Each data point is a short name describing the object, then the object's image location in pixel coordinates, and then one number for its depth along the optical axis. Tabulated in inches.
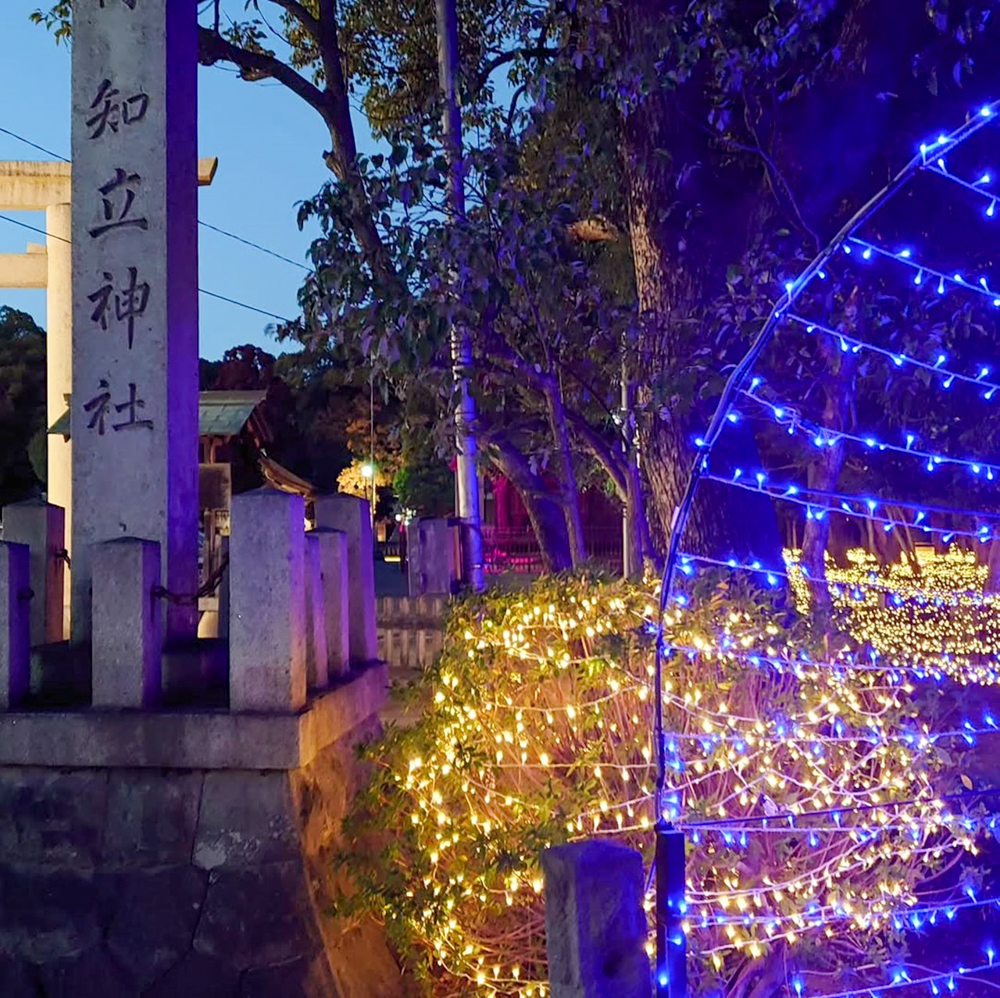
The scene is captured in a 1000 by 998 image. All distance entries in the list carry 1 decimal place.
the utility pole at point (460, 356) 275.9
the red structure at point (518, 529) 1047.6
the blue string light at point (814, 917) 139.1
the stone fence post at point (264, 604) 153.7
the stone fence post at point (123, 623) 156.8
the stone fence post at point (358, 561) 199.2
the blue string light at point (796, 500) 134.7
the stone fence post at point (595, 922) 96.0
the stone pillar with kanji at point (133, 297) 198.4
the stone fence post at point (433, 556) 430.3
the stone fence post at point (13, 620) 162.2
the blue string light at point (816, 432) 146.6
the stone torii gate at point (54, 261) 593.9
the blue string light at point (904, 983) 144.9
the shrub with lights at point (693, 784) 146.8
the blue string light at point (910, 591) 165.8
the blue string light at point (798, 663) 148.8
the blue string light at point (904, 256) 115.7
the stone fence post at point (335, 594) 183.6
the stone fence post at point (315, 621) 169.5
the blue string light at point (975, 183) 110.3
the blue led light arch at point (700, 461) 103.0
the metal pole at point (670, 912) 102.5
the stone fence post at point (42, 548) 193.0
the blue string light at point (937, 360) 132.1
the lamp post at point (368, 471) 1097.7
